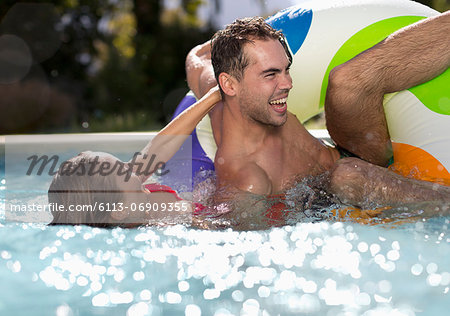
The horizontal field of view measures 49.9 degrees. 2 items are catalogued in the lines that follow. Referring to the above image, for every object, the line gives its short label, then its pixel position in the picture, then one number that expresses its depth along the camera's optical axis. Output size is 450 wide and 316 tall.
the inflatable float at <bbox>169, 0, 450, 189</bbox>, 2.59
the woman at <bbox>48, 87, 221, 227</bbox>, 2.37
